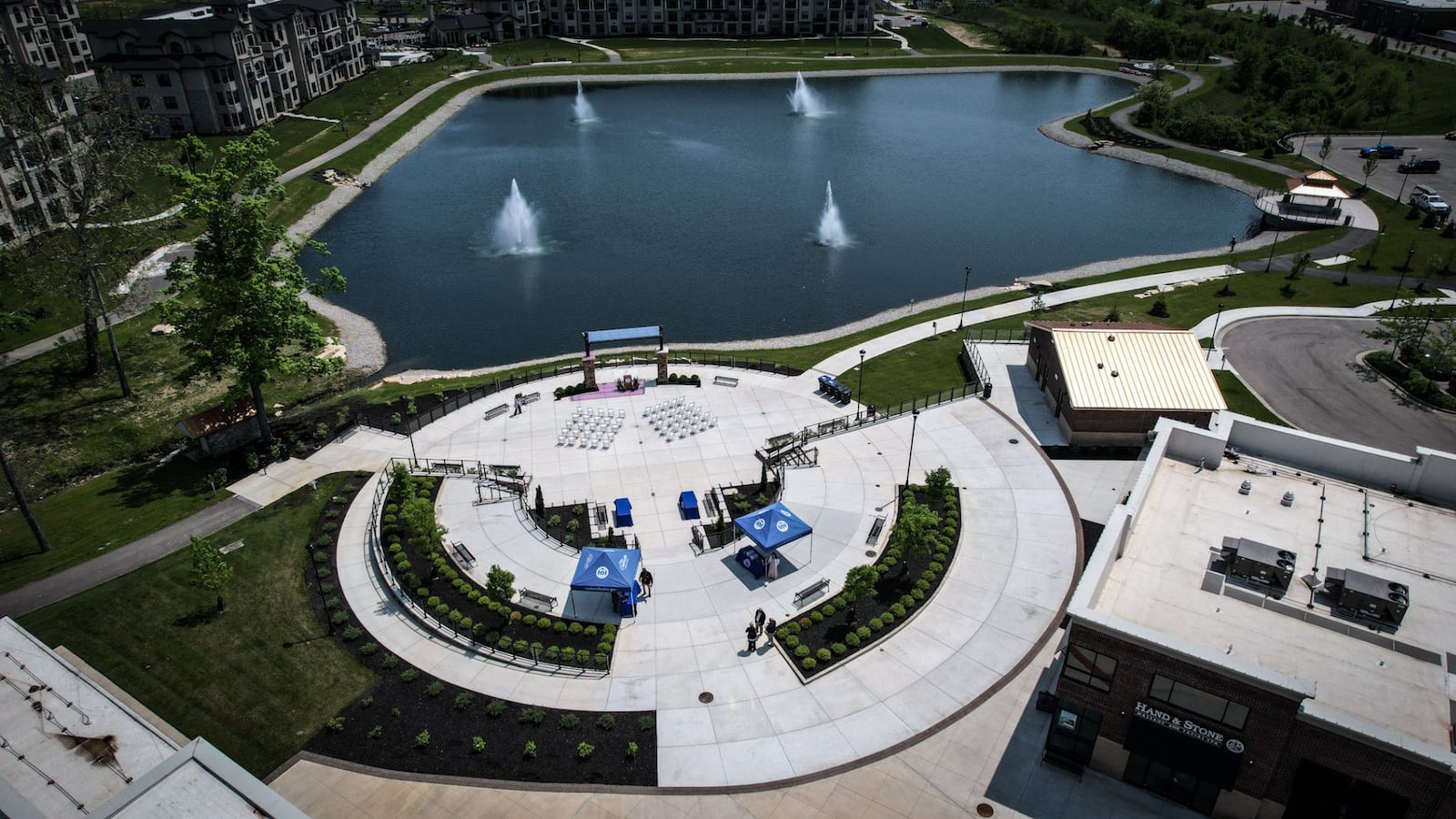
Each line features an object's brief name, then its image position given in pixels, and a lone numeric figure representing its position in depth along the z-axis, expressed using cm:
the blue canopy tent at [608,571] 3869
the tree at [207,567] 3825
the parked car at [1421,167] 11538
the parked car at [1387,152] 12212
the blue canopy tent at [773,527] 4128
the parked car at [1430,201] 9788
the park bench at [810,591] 4034
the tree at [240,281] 4897
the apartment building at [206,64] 12825
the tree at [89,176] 5916
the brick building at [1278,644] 2645
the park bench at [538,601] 3978
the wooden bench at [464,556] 4284
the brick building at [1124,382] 5334
